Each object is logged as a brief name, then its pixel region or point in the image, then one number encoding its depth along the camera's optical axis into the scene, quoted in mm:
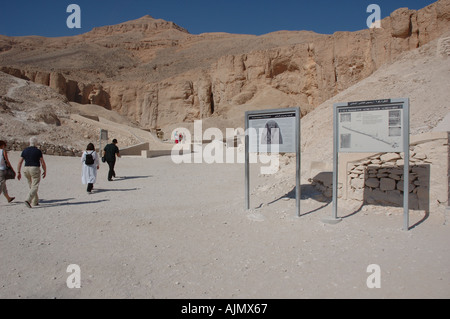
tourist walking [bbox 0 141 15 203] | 6527
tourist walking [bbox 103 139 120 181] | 10407
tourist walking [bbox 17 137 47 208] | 6504
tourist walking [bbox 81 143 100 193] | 8258
